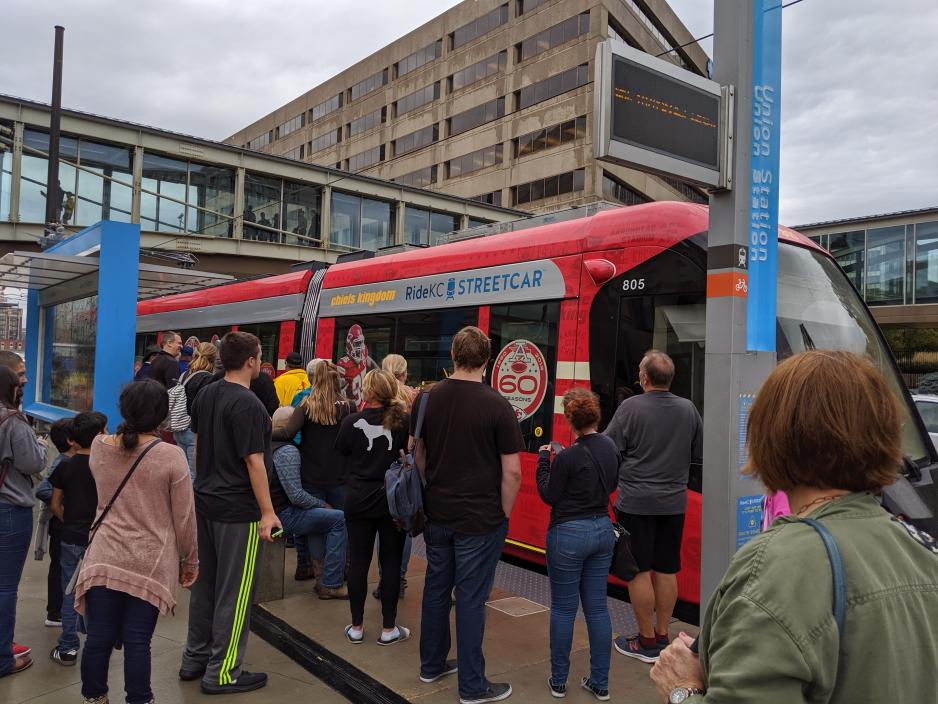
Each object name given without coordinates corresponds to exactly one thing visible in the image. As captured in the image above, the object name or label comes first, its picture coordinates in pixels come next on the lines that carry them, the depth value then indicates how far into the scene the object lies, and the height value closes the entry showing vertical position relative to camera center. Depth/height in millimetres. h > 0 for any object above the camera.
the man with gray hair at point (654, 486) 4363 -666
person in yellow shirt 6527 -171
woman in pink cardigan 3146 -846
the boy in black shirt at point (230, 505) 3785 -768
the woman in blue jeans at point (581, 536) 3773 -856
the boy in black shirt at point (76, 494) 3920 -754
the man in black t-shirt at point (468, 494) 3706 -648
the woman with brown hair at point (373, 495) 4387 -785
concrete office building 40000 +18064
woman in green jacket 1176 -325
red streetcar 5020 +545
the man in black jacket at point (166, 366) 7691 -55
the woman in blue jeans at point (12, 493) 3779 -737
